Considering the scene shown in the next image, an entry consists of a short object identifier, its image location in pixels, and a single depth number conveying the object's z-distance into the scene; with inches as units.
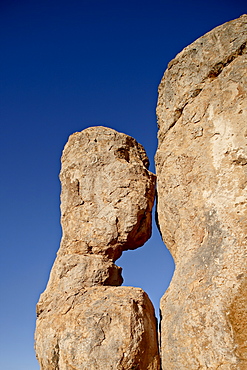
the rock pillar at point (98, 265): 238.5
